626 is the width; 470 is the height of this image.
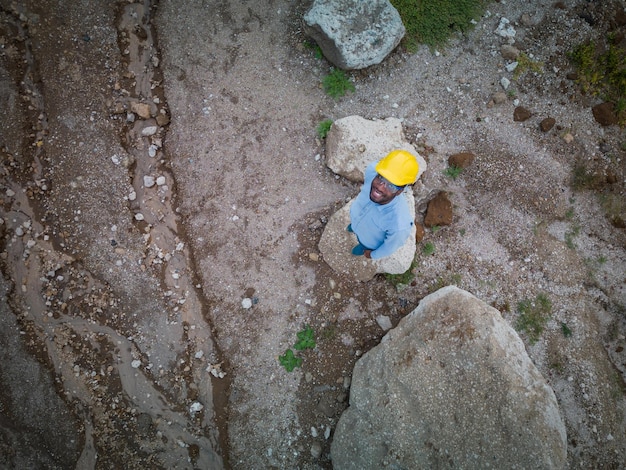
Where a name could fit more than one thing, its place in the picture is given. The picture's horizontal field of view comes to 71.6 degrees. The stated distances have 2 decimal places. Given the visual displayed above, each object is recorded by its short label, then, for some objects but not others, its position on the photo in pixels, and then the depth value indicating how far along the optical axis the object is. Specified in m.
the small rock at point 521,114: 5.63
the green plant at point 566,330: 5.30
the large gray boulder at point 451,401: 4.37
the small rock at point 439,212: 5.42
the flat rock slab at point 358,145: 5.32
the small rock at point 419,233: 5.43
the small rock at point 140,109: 5.57
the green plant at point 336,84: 5.65
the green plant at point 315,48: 5.68
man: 3.64
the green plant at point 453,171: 5.55
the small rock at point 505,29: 5.74
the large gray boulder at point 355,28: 5.26
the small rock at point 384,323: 5.34
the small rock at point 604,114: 5.64
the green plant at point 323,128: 5.57
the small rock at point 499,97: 5.64
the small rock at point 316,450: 5.16
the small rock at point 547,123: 5.57
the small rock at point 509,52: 5.70
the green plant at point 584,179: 5.56
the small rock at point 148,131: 5.58
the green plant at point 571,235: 5.52
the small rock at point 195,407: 5.21
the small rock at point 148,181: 5.51
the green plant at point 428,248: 5.41
